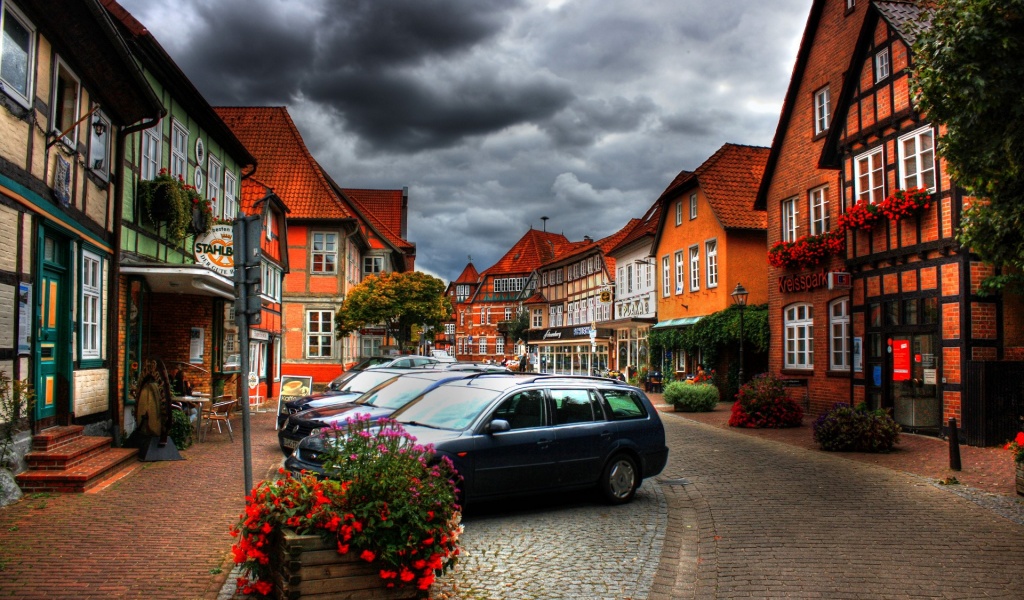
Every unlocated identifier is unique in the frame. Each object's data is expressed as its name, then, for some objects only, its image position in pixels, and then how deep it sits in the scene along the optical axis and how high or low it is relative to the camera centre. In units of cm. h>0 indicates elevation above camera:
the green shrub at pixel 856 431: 1409 -150
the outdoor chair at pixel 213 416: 1525 -137
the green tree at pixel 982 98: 819 +262
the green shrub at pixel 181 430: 1308 -139
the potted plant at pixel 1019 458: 957 -133
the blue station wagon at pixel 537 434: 843 -99
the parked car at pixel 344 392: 1456 -91
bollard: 1160 -153
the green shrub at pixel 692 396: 2370 -148
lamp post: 2327 +152
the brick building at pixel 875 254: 1478 +199
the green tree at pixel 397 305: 3375 +177
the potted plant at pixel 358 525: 518 -118
